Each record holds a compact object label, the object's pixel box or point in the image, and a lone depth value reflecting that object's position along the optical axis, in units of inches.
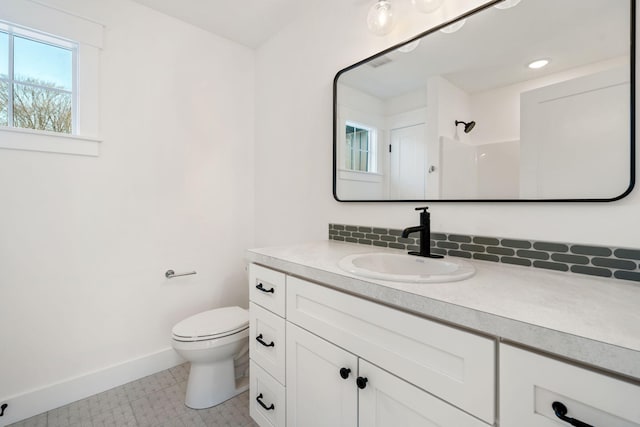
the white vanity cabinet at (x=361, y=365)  24.5
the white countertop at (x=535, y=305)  18.5
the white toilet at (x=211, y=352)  58.6
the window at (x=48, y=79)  58.2
